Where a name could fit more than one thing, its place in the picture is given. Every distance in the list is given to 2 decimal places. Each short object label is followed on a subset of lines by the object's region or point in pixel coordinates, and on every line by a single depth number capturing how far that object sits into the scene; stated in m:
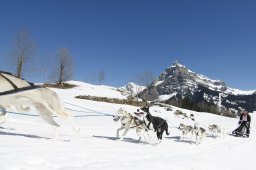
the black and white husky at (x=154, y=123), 7.56
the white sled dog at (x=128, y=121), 7.45
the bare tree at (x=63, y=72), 30.95
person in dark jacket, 11.69
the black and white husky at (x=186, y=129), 9.10
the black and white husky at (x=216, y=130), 10.45
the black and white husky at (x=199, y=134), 8.55
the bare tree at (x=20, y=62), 23.11
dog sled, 11.58
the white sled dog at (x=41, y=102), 4.88
